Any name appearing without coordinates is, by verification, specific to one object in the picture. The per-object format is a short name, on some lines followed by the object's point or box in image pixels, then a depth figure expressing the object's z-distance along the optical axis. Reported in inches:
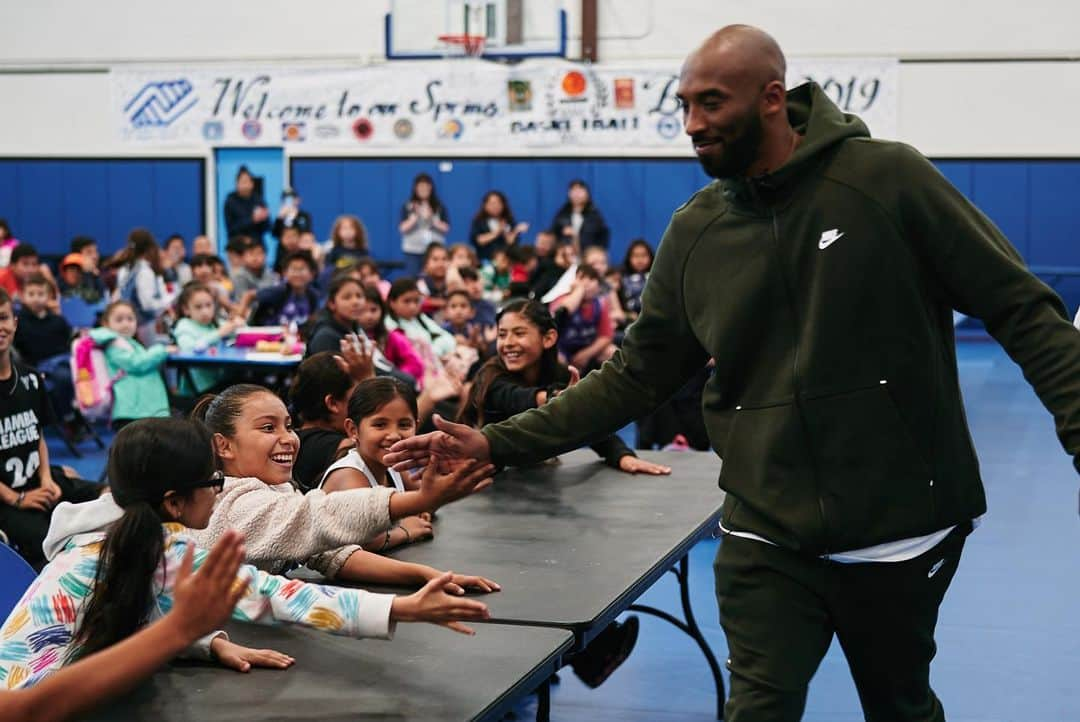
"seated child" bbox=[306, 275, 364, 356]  261.0
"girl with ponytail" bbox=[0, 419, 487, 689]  94.7
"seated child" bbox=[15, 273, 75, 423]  358.3
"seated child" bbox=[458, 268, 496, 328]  376.5
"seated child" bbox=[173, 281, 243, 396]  328.8
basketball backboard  619.8
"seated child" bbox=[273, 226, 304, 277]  511.5
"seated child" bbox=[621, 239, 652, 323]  447.2
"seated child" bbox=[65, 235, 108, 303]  498.9
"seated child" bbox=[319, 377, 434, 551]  137.0
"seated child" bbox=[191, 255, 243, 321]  423.8
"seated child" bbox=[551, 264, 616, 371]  364.5
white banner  631.2
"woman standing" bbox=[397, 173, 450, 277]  599.5
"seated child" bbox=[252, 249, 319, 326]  364.8
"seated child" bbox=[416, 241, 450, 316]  416.2
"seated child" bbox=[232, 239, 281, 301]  466.0
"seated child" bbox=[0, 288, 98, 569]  188.4
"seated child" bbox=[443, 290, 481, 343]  355.9
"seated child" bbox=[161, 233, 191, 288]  519.2
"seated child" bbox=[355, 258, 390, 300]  341.4
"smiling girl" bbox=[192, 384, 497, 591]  115.0
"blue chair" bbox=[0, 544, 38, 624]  114.3
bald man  96.6
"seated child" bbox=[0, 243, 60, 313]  414.9
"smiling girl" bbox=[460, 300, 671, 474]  199.5
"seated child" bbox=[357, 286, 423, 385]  280.8
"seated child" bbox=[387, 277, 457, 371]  311.7
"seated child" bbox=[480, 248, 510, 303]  463.8
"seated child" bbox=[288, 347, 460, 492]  171.2
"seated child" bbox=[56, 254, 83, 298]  477.7
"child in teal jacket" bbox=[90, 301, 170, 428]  289.1
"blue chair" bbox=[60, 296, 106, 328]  434.6
